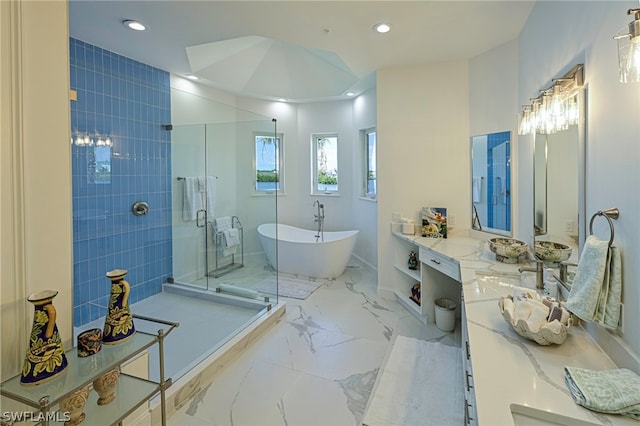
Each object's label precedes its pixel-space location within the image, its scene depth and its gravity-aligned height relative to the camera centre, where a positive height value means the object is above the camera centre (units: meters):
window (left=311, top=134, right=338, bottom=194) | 5.48 +0.73
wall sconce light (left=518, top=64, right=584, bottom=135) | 1.55 +0.55
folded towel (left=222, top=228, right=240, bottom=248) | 4.33 -0.45
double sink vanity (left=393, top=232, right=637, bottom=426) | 0.88 -0.56
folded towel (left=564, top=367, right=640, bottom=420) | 0.86 -0.54
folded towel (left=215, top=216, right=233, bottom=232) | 4.30 -0.26
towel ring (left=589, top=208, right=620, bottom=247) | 1.13 -0.04
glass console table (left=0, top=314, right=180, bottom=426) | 1.01 -0.61
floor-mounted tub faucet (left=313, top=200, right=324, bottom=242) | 5.29 -0.22
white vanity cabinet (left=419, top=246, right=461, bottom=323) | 2.96 -0.82
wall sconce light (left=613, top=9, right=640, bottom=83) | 0.90 +0.45
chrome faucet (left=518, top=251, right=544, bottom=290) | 1.84 -0.41
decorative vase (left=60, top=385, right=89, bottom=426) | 1.20 -0.77
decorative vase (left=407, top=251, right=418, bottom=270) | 3.51 -0.64
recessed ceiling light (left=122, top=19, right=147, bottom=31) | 2.62 +1.54
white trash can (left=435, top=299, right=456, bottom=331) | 2.96 -1.07
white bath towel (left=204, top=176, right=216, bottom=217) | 4.19 +0.14
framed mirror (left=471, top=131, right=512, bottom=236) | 2.93 +0.21
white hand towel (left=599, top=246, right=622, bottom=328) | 1.10 -0.32
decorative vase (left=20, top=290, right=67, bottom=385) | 1.05 -0.46
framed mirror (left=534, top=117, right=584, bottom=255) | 1.55 +0.09
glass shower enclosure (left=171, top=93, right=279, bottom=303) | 4.01 +0.03
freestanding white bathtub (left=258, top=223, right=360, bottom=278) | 4.42 -0.70
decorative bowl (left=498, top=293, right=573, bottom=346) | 1.18 -0.48
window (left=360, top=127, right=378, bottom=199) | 4.84 +0.64
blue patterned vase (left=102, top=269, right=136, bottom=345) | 1.33 -0.47
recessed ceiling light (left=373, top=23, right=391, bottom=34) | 2.63 +1.50
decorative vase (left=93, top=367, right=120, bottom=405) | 1.32 -0.77
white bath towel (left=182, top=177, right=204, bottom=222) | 4.04 +0.09
